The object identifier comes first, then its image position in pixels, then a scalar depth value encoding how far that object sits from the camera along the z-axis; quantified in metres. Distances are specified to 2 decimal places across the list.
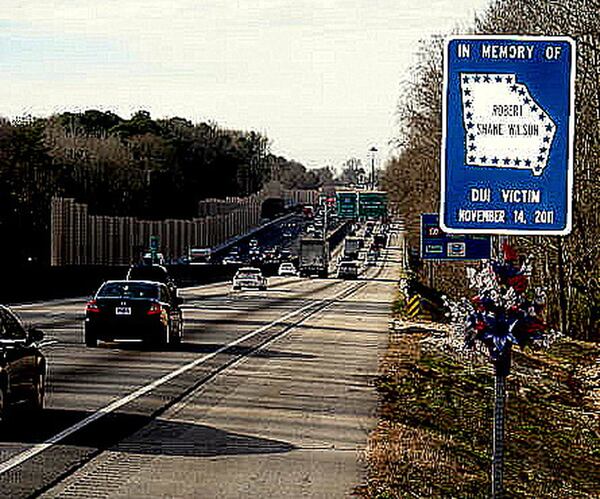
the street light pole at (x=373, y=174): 159.50
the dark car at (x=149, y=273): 45.03
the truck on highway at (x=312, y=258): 112.25
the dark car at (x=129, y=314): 27.81
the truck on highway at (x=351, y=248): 151.55
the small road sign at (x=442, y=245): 46.75
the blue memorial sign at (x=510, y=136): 8.38
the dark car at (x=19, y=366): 15.27
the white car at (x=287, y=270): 117.50
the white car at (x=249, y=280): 77.19
